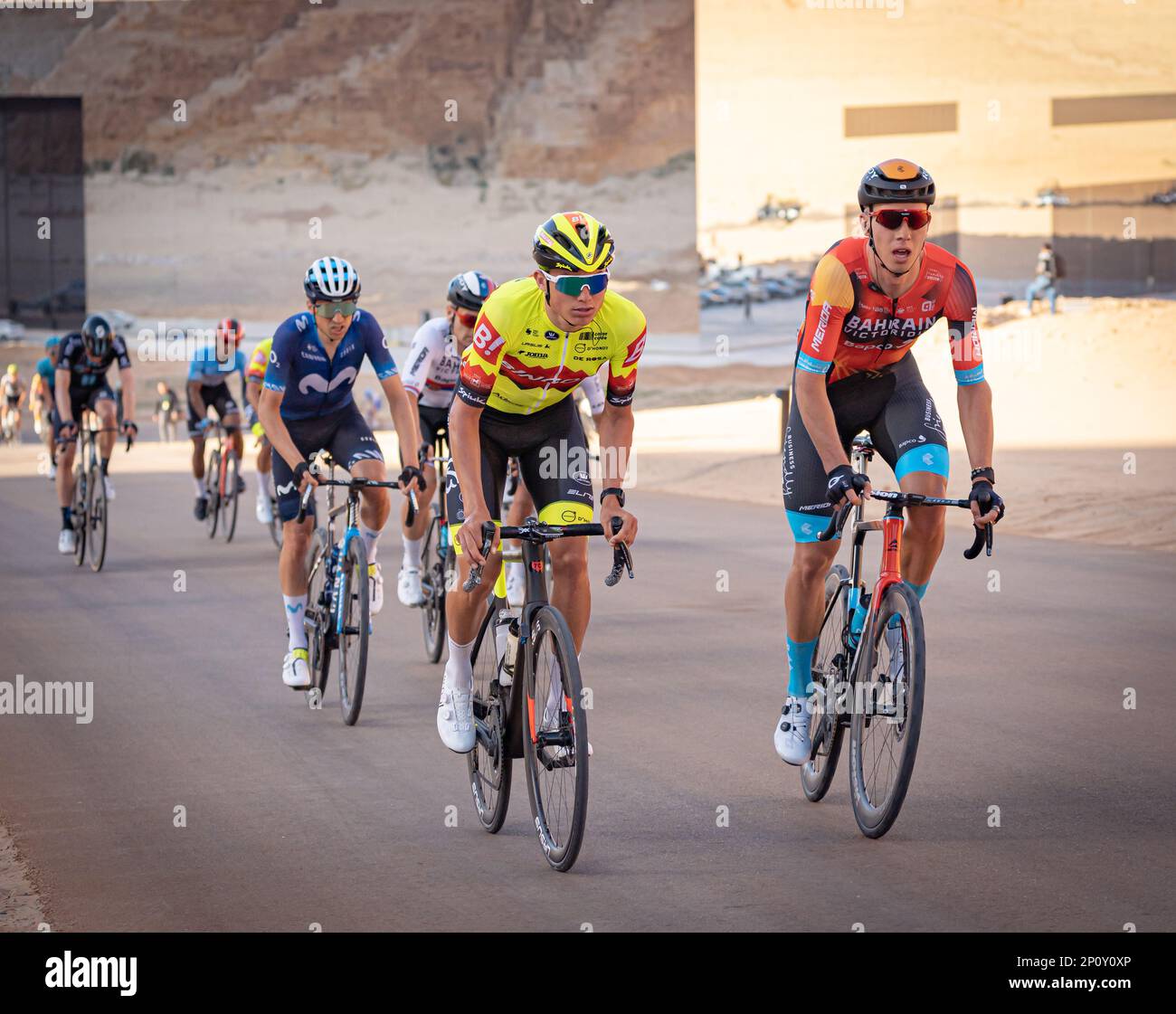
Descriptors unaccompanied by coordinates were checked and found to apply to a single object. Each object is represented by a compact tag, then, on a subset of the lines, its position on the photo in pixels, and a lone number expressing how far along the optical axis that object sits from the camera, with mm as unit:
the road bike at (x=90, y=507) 12828
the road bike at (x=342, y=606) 7242
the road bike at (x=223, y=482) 14992
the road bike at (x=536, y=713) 4875
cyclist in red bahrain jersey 5422
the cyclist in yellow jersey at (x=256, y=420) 11416
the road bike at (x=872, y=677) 5023
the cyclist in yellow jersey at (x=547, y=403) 5195
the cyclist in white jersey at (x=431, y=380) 9031
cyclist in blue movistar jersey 7551
